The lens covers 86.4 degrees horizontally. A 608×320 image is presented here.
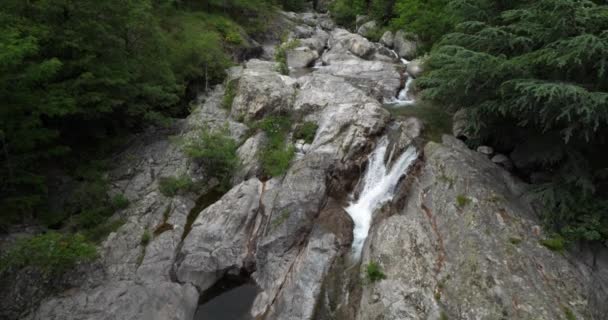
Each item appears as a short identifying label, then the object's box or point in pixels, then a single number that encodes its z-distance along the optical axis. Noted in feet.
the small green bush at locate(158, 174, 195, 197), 43.68
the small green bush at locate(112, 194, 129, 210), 41.65
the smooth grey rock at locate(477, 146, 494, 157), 40.40
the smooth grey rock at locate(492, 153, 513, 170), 38.55
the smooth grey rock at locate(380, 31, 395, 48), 95.25
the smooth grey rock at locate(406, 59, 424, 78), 68.29
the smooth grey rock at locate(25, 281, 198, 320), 31.04
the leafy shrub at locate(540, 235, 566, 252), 29.40
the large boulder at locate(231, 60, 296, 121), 55.01
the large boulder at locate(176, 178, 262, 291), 36.01
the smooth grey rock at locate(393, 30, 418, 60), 82.99
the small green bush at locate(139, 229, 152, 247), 38.49
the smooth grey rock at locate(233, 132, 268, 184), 45.88
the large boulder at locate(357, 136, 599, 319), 26.50
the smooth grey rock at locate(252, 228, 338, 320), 31.63
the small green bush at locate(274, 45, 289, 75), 68.80
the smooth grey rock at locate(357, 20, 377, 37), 105.82
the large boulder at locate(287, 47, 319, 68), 82.77
